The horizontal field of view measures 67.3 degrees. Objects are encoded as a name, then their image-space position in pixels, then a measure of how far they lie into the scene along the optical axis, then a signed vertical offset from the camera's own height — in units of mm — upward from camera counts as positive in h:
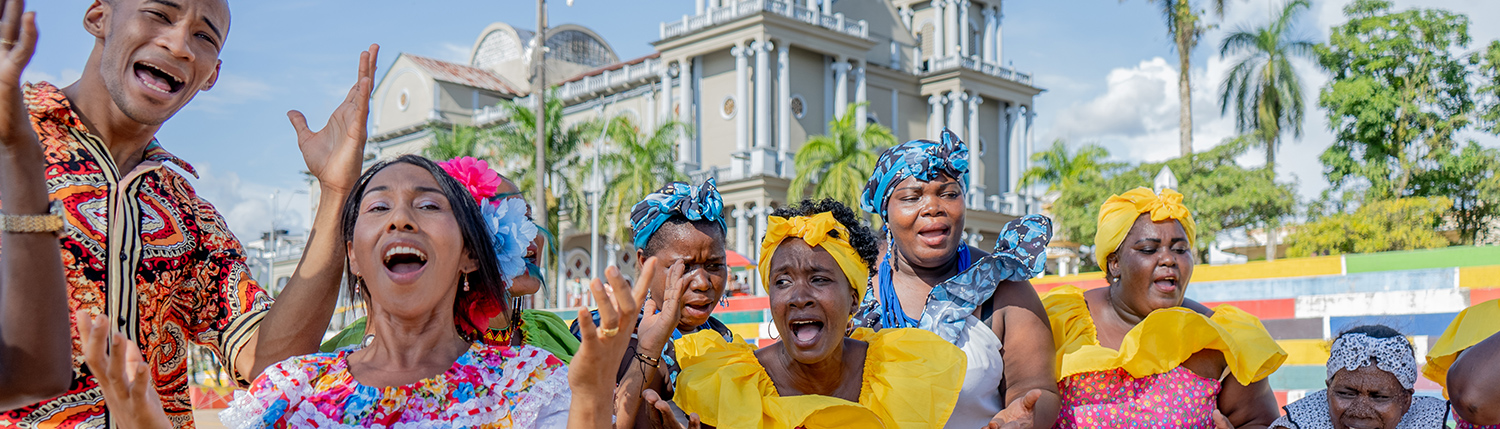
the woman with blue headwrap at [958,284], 3801 -200
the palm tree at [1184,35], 30458 +5237
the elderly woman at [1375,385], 3928 -567
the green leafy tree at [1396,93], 24250 +2852
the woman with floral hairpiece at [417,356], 2588 -301
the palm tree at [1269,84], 29984 +3787
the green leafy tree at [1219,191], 27672 +843
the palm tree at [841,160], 27234 +1720
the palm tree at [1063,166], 32469 +1789
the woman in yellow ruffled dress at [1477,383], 3223 -465
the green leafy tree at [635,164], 28844 +1715
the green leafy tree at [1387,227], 22969 -72
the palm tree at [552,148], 28719 +2158
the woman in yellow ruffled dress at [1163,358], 3908 -466
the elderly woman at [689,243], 3936 -48
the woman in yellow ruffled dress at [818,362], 3338 -416
